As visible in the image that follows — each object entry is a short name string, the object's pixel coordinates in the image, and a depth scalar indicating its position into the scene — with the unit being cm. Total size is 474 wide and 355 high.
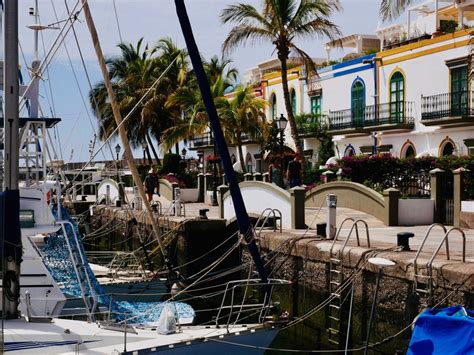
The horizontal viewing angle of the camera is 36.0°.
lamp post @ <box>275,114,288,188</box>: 2859
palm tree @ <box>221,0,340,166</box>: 3438
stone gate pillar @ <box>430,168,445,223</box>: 2458
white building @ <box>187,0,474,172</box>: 3397
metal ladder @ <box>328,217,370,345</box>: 1612
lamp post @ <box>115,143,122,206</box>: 3654
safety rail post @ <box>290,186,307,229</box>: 2327
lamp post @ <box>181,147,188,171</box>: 5268
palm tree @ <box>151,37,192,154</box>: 5422
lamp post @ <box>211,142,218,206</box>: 3953
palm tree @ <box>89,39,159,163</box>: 5478
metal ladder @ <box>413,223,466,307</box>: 1312
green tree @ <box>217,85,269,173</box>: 4128
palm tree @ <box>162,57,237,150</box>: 4231
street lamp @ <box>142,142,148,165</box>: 5752
